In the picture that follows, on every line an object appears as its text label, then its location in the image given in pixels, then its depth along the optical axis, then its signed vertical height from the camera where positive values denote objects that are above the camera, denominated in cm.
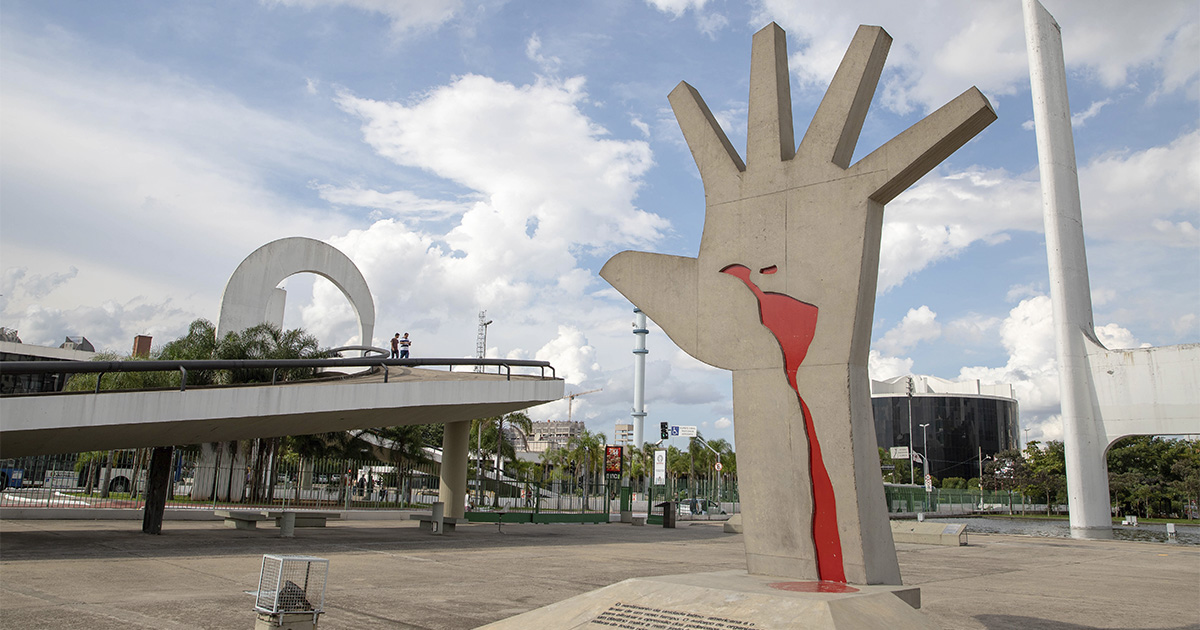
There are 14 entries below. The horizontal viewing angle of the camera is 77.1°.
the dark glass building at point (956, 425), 11406 +518
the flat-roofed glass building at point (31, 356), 6688 +665
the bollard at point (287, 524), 1816 -210
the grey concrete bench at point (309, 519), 2045 -222
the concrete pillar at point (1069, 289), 3259 +757
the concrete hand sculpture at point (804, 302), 798 +172
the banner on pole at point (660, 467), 4806 -116
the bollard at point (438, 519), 2158 -219
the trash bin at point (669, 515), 3056 -263
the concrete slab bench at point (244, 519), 2003 -223
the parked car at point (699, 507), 4453 -344
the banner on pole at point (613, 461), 3831 -69
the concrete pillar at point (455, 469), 2506 -89
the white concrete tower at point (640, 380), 10712 +979
